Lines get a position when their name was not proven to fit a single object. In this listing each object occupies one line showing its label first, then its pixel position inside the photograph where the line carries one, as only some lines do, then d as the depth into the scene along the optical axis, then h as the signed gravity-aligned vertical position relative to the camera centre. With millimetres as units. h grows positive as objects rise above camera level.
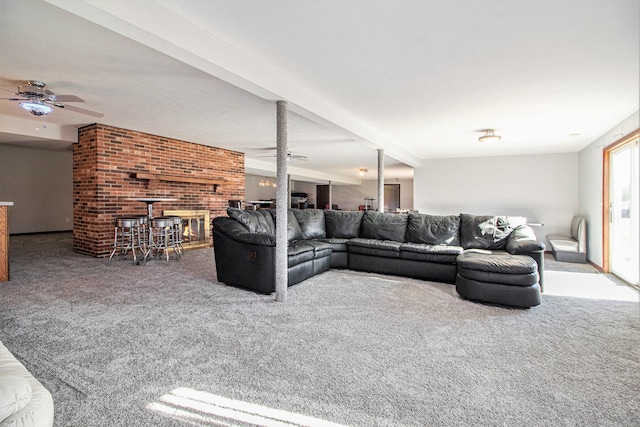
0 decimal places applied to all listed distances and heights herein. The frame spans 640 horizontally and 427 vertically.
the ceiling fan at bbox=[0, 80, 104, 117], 3348 +1306
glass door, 4160 +2
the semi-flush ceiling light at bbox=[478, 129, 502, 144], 5551 +1372
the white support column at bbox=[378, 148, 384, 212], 6371 +656
